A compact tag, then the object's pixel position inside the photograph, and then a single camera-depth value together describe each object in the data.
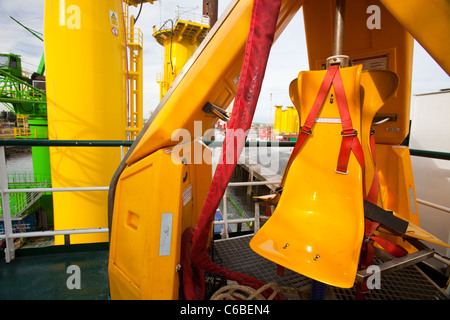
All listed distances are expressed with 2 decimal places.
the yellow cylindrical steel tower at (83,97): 4.69
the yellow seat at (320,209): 1.15
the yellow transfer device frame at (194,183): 1.19
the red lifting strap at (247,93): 1.03
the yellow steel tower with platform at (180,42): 16.59
